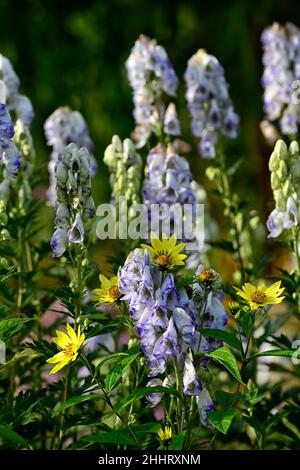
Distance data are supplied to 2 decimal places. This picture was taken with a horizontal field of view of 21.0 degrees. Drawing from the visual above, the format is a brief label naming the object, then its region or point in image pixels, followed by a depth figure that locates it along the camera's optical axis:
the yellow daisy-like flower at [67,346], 2.12
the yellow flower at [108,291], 2.29
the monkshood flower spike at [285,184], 2.75
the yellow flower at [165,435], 2.19
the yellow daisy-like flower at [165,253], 2.16
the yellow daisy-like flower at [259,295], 2.19
